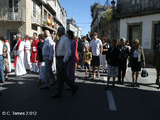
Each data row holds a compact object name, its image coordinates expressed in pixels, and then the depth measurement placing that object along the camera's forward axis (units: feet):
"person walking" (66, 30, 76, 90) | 18.03
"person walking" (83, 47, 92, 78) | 24.02
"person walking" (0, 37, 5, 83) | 19.87
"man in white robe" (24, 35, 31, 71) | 30.42
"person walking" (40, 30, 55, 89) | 17.53
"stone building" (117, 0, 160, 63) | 50.93
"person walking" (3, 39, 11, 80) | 22.29
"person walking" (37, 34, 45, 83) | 19.03
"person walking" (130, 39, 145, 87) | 20.31
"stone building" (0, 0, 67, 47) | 58.75
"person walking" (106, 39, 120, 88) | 19.15
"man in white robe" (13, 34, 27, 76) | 23.90
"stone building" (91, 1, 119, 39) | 66.74
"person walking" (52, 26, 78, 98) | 14.71
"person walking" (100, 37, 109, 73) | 30.04
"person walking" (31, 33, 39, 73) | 26.91
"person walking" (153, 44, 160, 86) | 21.18
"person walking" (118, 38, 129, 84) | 21.79
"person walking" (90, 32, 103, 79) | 24.13
